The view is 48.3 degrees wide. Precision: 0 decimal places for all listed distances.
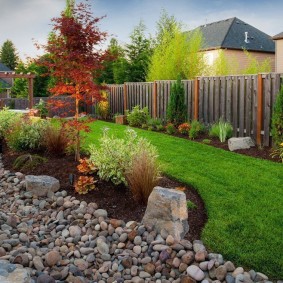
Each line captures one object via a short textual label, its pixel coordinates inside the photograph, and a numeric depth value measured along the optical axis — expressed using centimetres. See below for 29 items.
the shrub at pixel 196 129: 767
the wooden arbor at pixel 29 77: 1321
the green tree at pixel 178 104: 900
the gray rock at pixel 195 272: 287
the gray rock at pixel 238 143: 645
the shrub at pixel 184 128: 813
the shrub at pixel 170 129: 842
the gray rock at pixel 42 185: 444
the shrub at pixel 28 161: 532
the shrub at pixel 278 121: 615
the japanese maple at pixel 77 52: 501
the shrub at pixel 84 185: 424
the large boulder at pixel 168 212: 333
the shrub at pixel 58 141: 573
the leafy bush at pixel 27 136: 612
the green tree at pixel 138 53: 1702
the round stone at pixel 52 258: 314
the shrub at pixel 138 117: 1035
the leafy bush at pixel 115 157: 422
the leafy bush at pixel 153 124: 934
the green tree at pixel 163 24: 1566
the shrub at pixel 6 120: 731
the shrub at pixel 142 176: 382
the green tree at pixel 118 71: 1685
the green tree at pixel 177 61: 1252
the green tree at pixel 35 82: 1770
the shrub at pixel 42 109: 1401
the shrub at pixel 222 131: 716
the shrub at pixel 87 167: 450
